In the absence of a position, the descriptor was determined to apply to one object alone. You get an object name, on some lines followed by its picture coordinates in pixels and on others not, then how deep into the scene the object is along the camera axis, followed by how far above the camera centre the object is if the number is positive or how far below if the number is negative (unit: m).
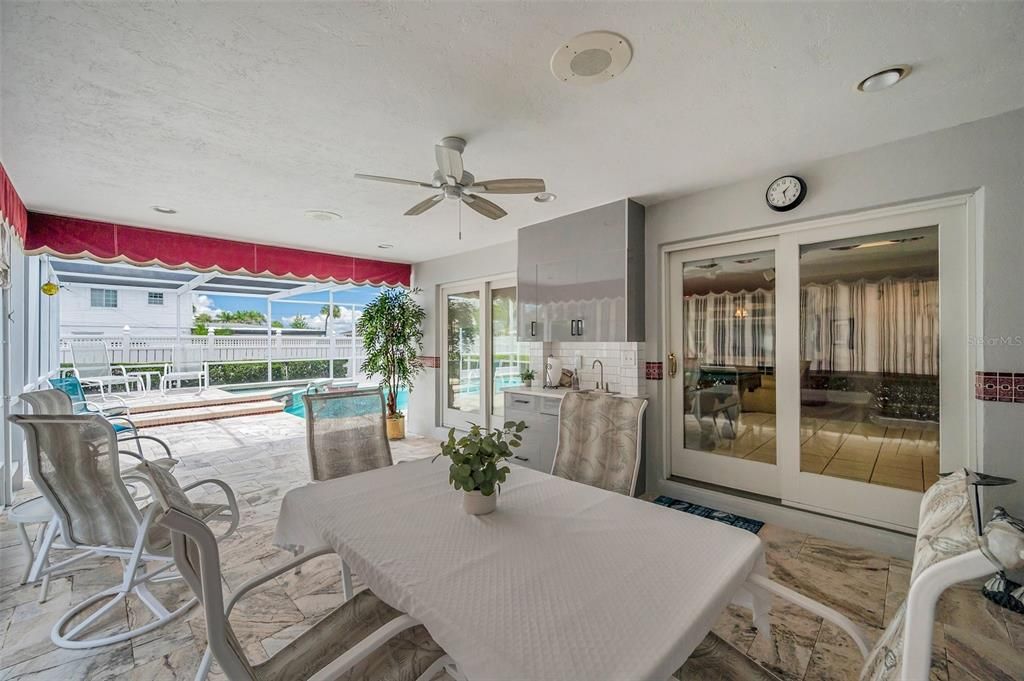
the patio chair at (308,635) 0.87 -0.88
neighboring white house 8.69 +0.73
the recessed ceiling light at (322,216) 3.78 +1.17
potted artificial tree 5.70 +0.01
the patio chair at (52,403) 2.62 -0.39
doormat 2.96 -1.28
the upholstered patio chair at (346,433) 2.40 -0.54
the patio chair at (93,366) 6.45 -0.34
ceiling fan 2.14 +0.84
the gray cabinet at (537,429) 3.72 -0.78
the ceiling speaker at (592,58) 1.64 +1.16
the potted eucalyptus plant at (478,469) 1.56 -0.47
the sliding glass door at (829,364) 2.50 -0.15
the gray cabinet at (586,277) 3.49 +0.59
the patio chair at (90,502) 1.83 -0.71
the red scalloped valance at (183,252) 3.73 +0.96
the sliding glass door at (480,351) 5.12 -0.10
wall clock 2.78 +0.99
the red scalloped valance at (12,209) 2.75 +0.99
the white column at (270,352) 10.02 -0.21
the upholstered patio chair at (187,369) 8.81 -0.56
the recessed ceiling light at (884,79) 1.81 +1.15
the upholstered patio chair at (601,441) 2.19 -0.53
